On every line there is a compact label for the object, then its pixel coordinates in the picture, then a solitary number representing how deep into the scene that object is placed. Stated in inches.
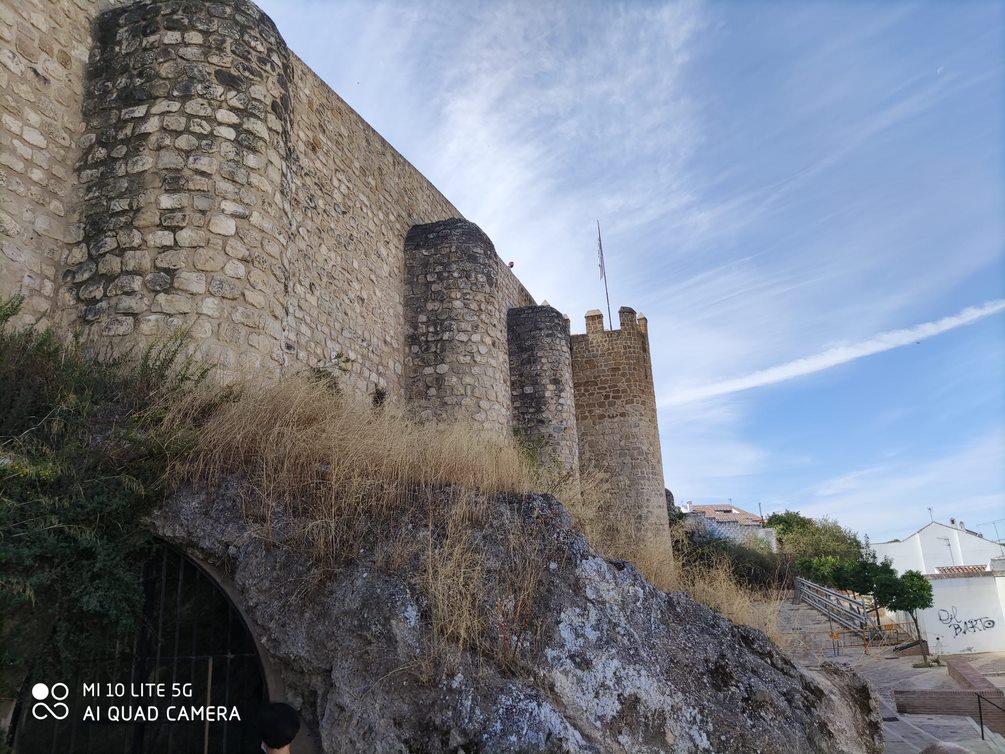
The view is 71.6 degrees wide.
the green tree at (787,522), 1616.0
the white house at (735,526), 1009.5
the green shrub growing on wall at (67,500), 124.5
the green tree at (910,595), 666.8
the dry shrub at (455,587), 122.6
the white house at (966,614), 839.7
